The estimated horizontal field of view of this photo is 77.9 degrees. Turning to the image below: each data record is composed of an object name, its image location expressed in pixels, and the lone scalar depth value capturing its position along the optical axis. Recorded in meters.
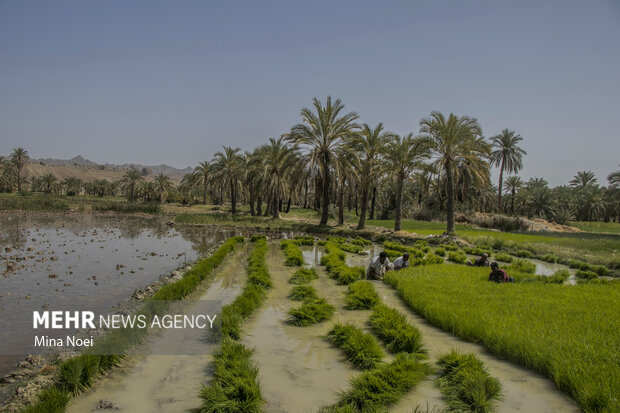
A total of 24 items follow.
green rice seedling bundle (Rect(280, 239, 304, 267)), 17.56
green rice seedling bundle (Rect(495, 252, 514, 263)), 20.35
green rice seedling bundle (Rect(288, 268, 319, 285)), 13.83
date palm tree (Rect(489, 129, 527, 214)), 52.69
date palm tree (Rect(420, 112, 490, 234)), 27.95
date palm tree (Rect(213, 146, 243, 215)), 48.38
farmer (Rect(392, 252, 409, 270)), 15.98
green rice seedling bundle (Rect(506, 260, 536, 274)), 16.36
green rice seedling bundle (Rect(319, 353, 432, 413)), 5.28
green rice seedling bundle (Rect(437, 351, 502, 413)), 5.41
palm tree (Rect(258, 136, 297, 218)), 40.19
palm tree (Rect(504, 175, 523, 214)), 64.50
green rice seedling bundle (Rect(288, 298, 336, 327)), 9.27
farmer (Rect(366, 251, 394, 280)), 15.09
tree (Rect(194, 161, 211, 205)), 66.00
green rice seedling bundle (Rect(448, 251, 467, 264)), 19.39
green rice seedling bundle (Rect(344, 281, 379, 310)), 10.76
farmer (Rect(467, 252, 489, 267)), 17.06
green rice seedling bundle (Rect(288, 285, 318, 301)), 11.48
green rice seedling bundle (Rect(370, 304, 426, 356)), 7.50
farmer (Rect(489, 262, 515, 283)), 13.16
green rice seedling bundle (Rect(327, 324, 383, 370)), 6.90
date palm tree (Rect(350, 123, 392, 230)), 32.28
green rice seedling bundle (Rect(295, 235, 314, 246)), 25.02
